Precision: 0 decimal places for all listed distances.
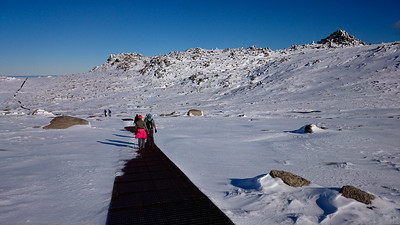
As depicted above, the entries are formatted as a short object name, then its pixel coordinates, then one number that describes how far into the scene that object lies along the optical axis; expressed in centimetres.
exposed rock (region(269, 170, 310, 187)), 531
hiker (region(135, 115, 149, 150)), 1000
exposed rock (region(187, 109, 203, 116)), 2772
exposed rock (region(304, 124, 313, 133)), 1270
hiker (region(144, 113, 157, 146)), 1098
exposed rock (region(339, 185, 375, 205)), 434
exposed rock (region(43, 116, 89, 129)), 1725
